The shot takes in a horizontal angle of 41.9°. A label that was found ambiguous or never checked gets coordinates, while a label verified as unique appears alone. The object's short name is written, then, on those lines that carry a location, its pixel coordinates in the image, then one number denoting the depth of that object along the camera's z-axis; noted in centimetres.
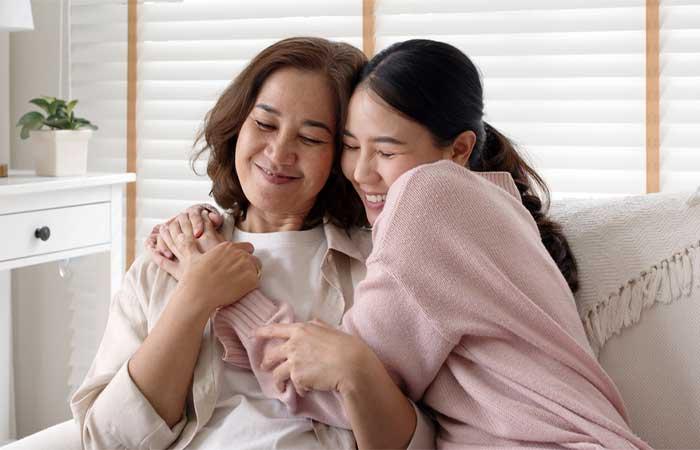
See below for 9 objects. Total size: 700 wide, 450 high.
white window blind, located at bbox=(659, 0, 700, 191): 249
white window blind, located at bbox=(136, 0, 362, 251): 288
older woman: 140
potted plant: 253
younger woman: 122
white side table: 229
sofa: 143
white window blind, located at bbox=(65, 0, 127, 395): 304
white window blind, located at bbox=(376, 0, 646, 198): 255
